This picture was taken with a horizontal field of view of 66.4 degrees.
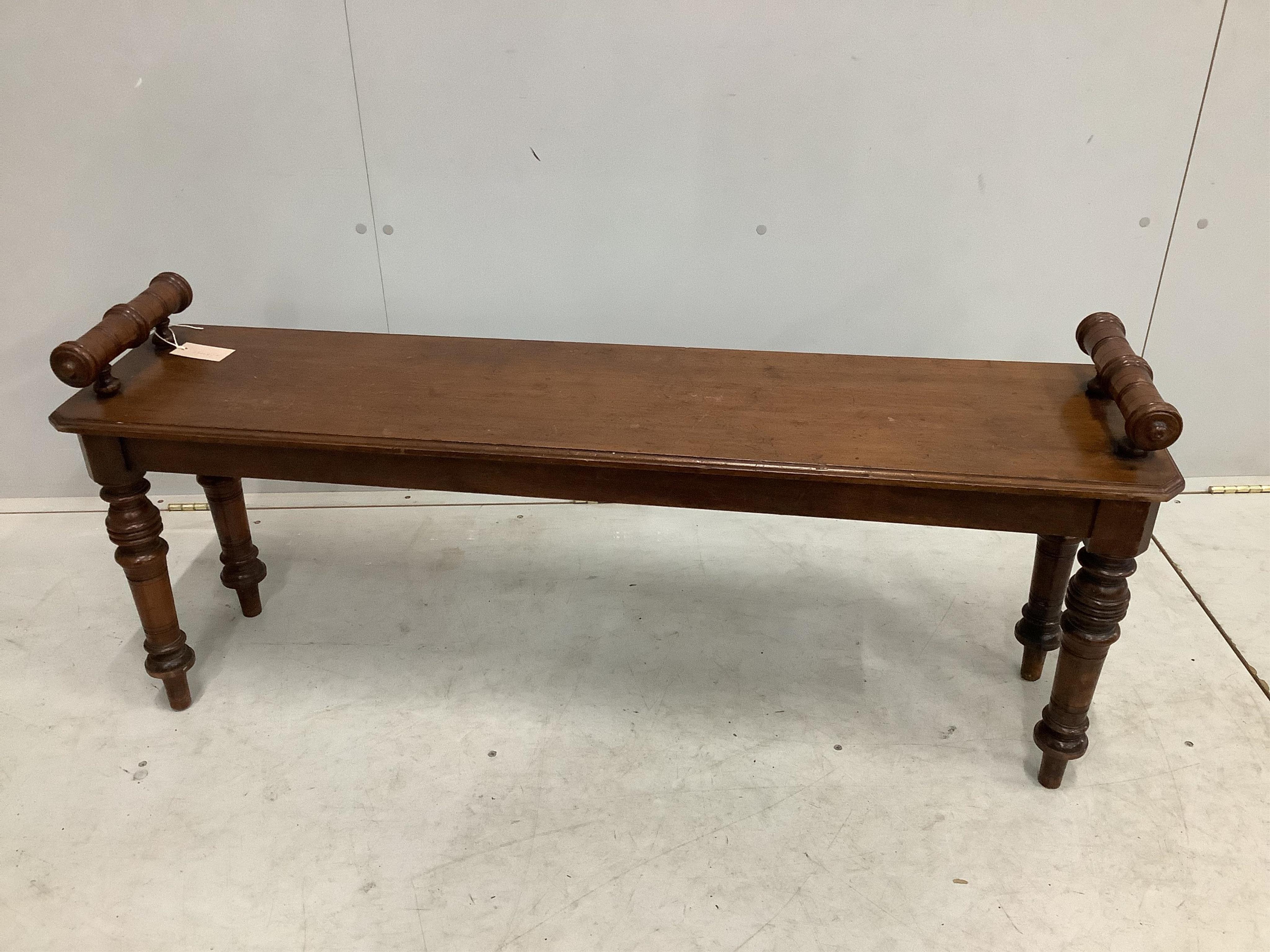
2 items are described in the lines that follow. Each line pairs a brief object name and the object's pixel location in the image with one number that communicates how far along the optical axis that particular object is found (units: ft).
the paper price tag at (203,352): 7.62
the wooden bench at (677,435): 5.93
